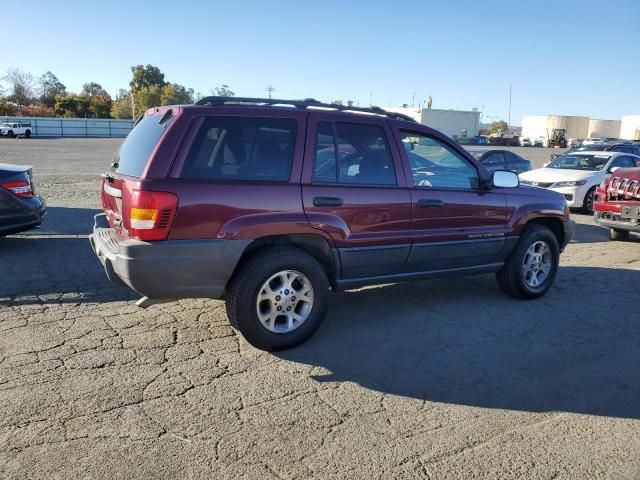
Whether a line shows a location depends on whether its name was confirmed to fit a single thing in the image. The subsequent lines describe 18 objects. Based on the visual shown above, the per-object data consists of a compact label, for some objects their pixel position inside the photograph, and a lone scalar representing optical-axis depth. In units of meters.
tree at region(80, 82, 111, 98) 114.79
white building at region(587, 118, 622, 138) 88.19
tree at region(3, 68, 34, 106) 95.94
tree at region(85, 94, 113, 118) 88.91
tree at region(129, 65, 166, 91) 104.06
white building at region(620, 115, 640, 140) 74.66
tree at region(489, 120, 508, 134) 139.52
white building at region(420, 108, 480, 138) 56.66
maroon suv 3.93
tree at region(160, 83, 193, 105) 87.53
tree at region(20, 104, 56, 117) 84.62
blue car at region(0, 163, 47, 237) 6.99
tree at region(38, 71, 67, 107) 100.56
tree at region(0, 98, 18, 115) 76.31
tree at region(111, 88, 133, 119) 94.75
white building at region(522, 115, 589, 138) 84.94
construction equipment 70.62
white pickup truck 51.19
